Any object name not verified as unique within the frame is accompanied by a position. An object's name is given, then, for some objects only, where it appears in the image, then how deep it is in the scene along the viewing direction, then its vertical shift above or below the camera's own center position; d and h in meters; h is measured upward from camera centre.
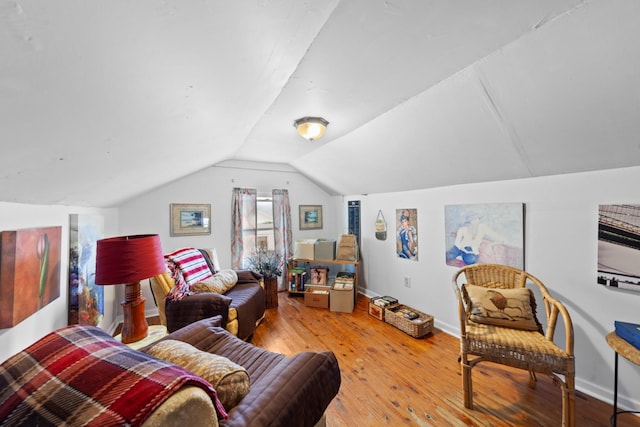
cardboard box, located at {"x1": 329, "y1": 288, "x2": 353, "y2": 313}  3.17 -1.14
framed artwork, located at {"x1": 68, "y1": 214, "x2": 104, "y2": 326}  1.61 -0.42
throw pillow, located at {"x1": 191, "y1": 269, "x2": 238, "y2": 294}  2.38 -0.73
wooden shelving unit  3.48 -0.82
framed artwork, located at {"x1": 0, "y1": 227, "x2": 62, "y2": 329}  1.00 -0.28
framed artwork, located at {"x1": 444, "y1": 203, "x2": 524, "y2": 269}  2.09 -0.19
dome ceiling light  1.98 +0.73
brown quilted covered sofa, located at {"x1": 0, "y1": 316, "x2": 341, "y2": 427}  0.56 -0.46
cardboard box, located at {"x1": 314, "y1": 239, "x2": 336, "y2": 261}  3.62 -0.55
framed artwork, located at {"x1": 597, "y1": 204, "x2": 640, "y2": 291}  1.50 -0.21
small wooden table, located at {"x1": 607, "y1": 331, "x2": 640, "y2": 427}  1.25 -0.73
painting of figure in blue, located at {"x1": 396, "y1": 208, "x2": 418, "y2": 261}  3.01 -0.26
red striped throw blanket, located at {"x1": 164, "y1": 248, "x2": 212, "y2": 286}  2.42 -0.54
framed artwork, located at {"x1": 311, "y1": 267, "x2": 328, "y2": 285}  3.62 -0.94
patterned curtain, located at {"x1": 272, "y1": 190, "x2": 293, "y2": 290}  3.90 -0.18
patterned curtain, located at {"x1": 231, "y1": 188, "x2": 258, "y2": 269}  3.57 -0.17
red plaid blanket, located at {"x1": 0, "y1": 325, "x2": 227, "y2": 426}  0.55 -0.44
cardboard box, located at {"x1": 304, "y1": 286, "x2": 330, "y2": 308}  3.32 -1.17
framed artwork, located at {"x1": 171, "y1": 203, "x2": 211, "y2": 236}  3.25 -0.08
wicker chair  1.38 -0.84
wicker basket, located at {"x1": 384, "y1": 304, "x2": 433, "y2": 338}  2.49 -1.17
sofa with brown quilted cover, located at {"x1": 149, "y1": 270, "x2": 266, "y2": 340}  2.10 -0.87
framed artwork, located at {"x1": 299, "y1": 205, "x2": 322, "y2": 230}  4.19 -0.06
